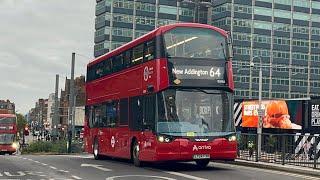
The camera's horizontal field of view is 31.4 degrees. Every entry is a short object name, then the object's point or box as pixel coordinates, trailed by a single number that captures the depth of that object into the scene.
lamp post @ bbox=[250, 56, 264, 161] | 20.72
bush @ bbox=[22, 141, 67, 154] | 47.35
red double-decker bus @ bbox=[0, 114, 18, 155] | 50.59
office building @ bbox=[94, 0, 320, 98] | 111.19
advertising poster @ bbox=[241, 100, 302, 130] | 36.19
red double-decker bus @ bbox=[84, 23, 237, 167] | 16.28
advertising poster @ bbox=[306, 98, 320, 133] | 33.56
